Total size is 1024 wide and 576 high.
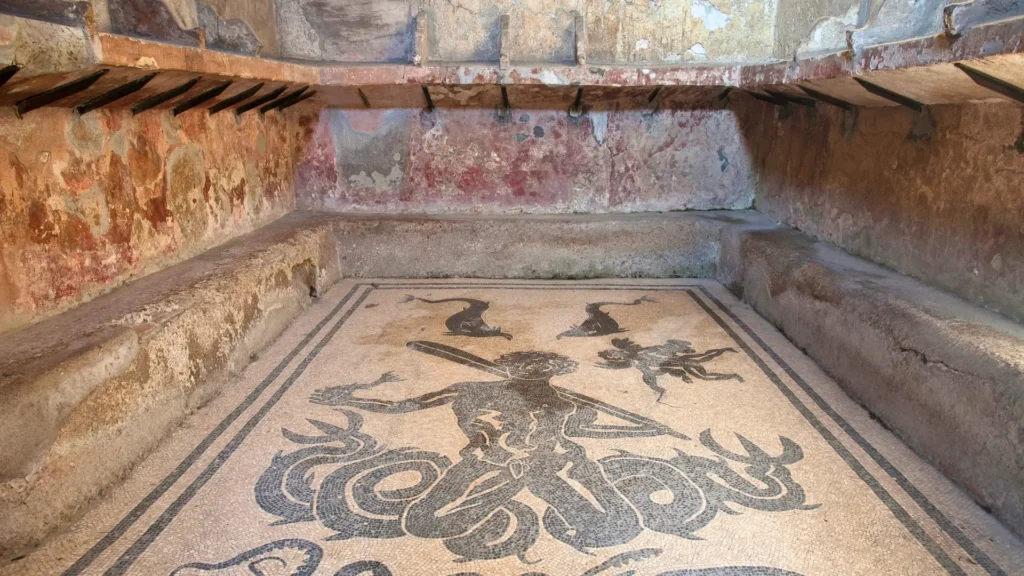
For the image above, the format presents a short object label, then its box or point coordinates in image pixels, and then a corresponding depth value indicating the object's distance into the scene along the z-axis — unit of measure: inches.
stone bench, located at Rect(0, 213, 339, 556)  72.0
